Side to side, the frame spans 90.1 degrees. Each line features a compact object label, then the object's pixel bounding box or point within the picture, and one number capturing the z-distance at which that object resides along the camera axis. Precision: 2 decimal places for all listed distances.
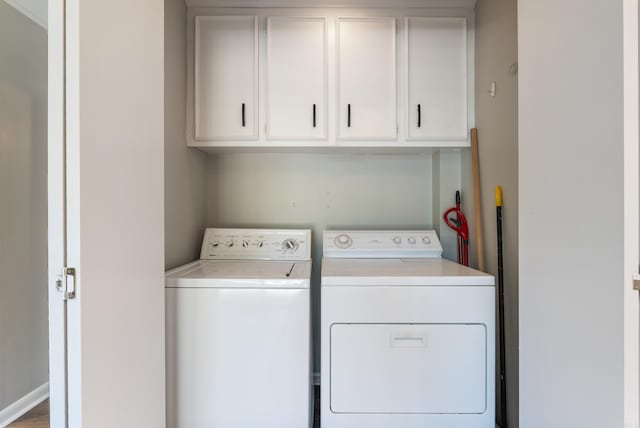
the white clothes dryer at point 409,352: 1.41
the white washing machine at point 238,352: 1.38
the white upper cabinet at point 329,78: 1.88
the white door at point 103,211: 0.82
